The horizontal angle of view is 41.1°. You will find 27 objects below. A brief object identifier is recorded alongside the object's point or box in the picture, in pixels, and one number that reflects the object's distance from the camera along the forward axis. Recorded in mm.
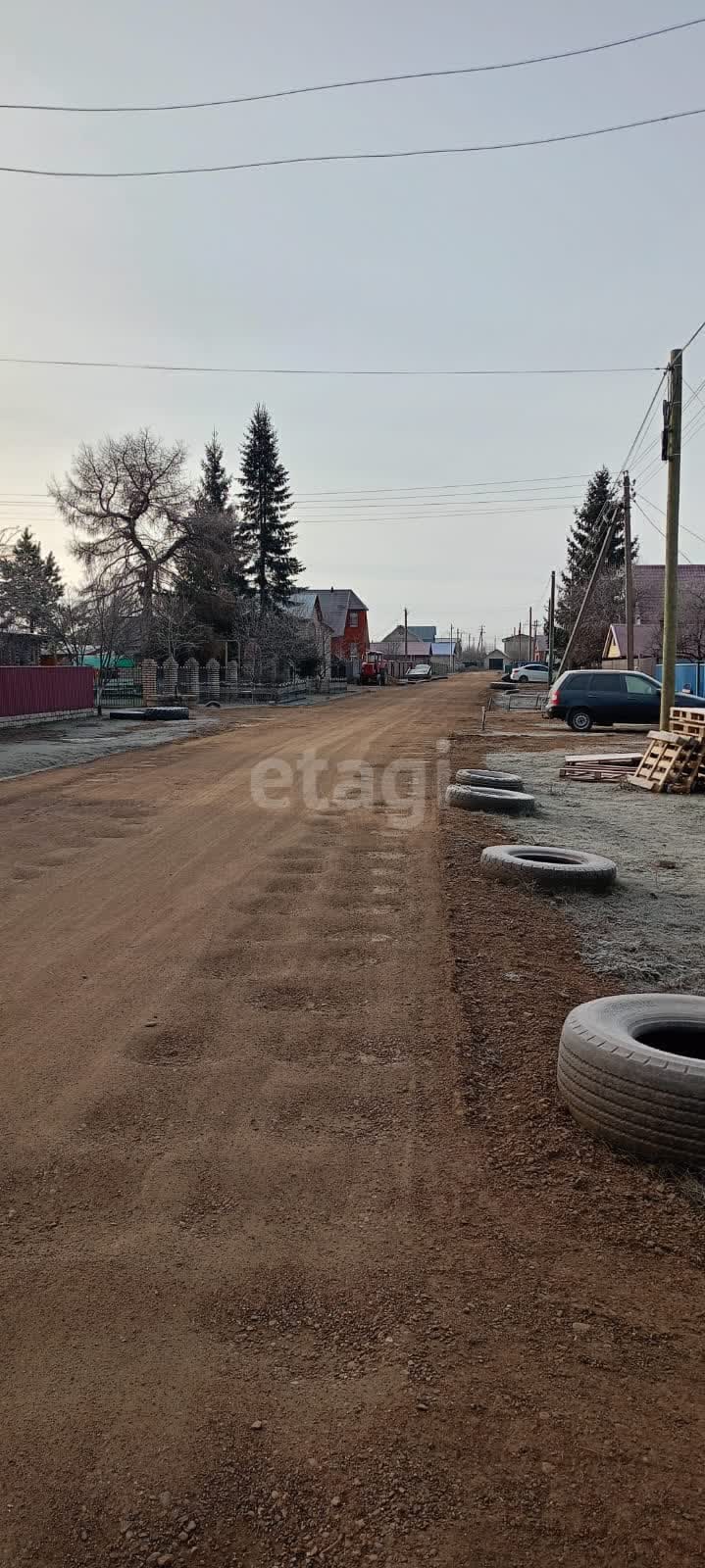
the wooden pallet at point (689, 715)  14055
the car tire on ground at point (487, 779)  13258
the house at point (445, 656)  127588
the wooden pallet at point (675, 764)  13891
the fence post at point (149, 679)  37500
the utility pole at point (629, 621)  32125
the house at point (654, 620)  42094
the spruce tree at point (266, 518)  54438
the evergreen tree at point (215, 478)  63594
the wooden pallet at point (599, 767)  15539
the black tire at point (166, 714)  29906
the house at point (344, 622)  78500
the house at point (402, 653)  104438
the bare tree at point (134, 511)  48625
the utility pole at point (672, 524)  16359
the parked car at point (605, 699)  26219
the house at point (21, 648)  39000
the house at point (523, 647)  134675
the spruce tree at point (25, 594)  25500
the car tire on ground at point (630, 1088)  3451
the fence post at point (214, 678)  44281
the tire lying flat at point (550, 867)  7562
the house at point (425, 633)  162375
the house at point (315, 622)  57312
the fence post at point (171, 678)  41875
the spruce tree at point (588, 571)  58022
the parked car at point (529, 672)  72025
